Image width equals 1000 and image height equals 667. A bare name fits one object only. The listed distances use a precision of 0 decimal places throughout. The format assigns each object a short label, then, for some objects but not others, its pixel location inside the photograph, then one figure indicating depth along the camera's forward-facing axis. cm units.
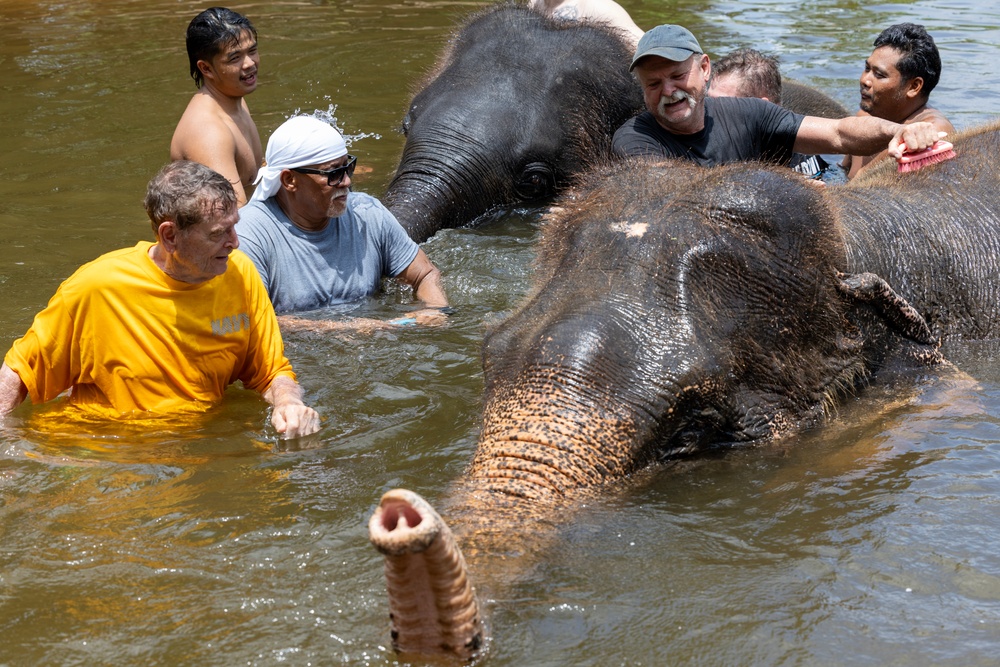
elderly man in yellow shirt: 426
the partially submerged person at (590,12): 802
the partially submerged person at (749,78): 702
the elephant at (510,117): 725
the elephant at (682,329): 354
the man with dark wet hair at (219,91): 614
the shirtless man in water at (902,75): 686
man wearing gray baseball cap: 552
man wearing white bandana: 526
